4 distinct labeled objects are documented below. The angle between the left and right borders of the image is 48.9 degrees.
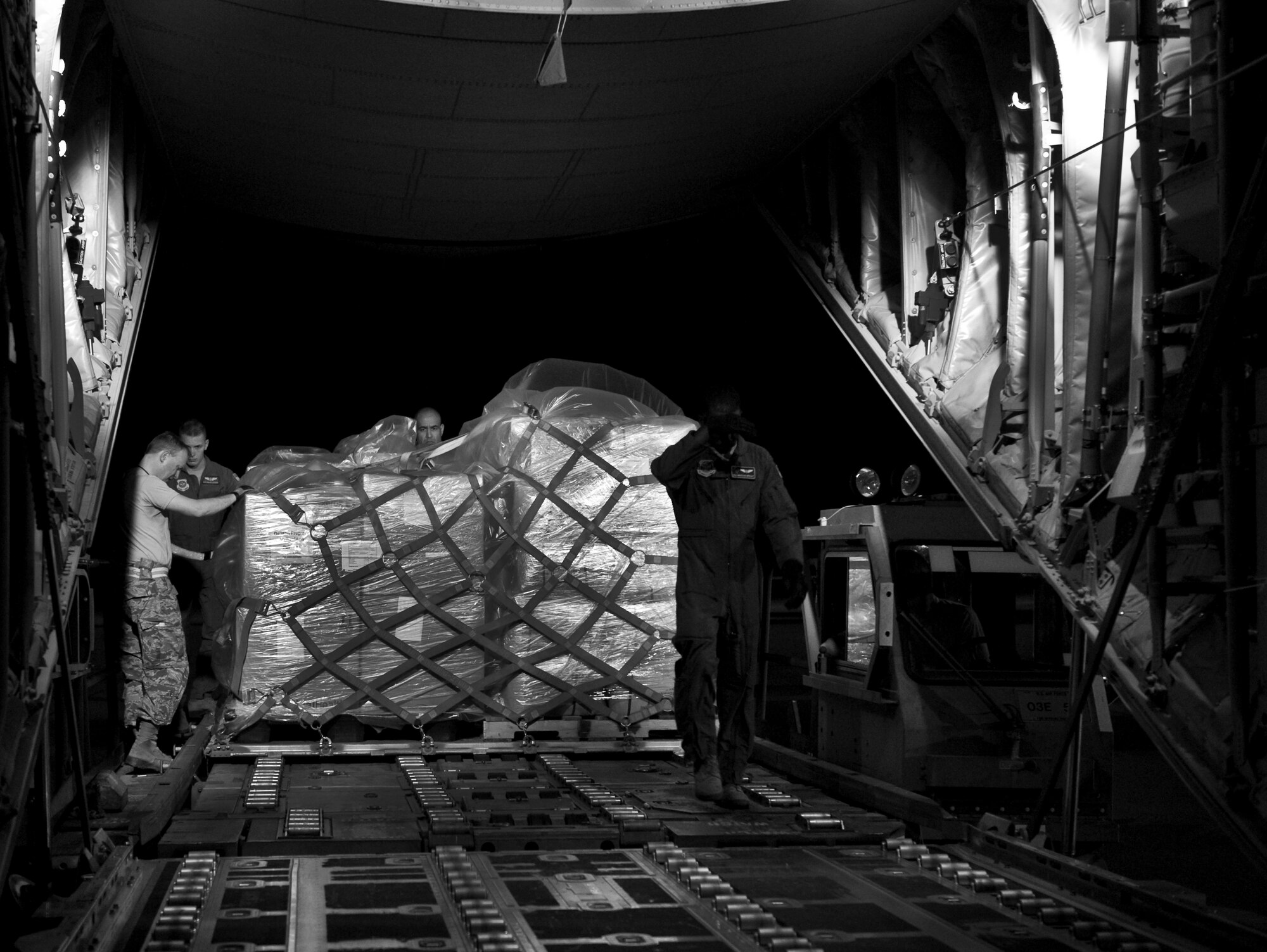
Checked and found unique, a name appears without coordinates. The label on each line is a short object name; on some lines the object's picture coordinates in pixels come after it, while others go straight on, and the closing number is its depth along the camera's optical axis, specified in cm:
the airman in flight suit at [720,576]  557
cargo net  710
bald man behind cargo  868
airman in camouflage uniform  710
